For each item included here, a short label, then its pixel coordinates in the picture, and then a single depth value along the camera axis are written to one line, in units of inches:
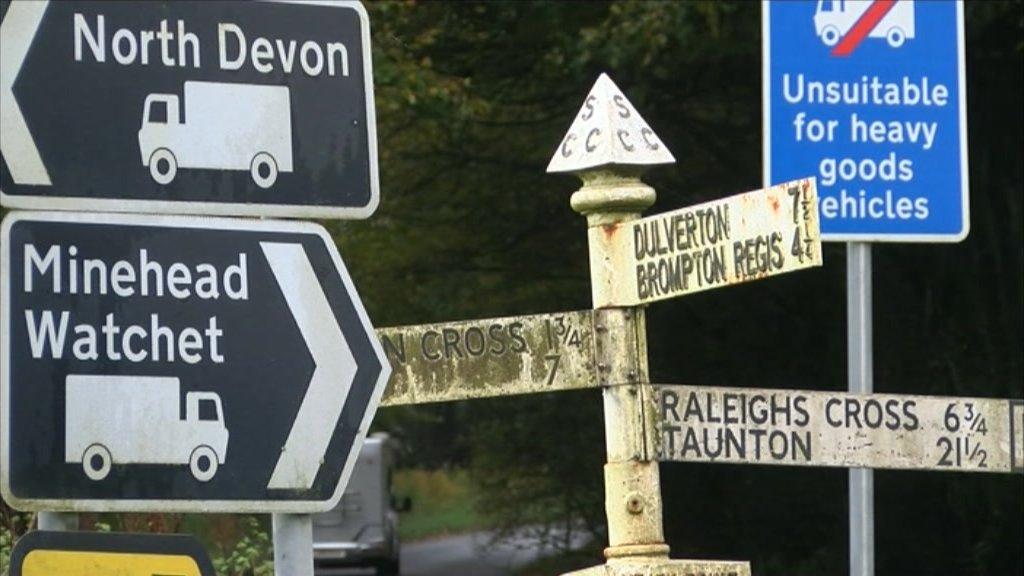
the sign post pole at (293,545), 271.3
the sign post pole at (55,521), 247.4
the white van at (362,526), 2442.2
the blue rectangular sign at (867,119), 507.8
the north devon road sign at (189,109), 256.7
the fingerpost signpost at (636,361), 460.4
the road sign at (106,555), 239.5
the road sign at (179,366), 245.3
